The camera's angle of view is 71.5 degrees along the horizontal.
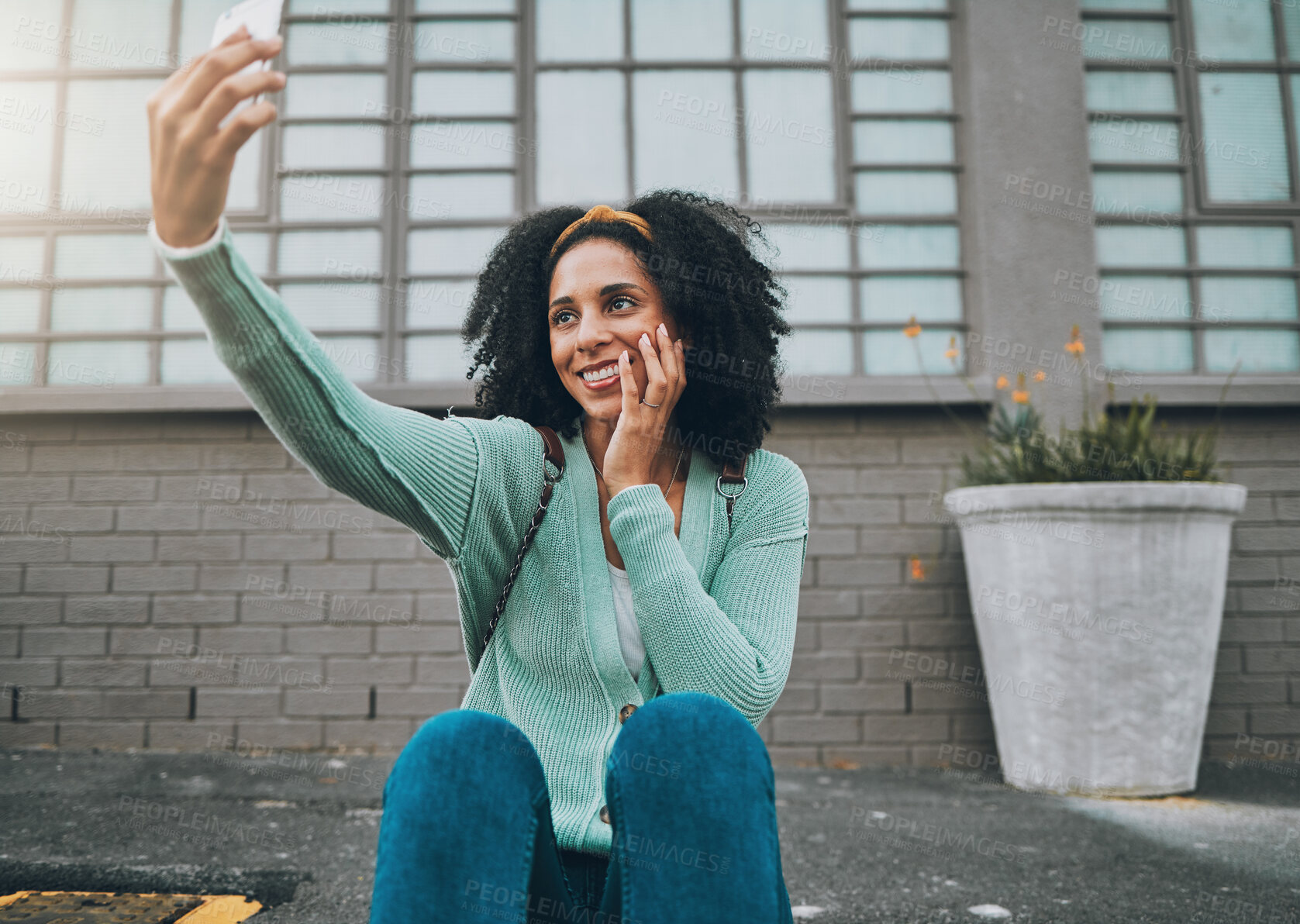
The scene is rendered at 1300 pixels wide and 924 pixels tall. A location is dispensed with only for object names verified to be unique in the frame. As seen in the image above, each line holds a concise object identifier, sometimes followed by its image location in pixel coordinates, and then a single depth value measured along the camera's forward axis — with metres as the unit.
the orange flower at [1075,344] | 3.55
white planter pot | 3.16
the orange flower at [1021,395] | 3.58
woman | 1.04
